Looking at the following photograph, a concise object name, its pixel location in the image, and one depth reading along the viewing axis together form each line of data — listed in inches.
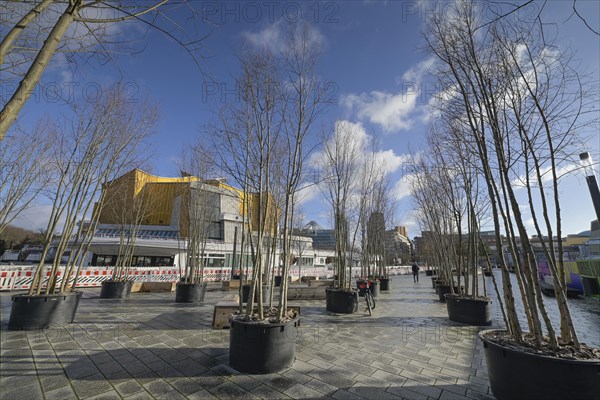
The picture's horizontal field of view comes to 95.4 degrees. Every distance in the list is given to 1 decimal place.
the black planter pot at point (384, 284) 656.4
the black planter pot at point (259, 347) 148.6
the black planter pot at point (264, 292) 391.0
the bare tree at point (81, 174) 269.9
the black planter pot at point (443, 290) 464.1
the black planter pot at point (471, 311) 285.1
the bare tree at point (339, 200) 369.7
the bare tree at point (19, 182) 312.8
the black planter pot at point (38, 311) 224.5
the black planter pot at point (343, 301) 340.8
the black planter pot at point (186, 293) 408.6
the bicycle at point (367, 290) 336.5
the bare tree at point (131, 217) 472.1
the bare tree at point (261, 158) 186.9
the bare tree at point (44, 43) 61.9
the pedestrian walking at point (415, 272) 945.1
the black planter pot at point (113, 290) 424.5
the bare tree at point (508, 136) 136.0
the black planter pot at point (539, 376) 99.3
